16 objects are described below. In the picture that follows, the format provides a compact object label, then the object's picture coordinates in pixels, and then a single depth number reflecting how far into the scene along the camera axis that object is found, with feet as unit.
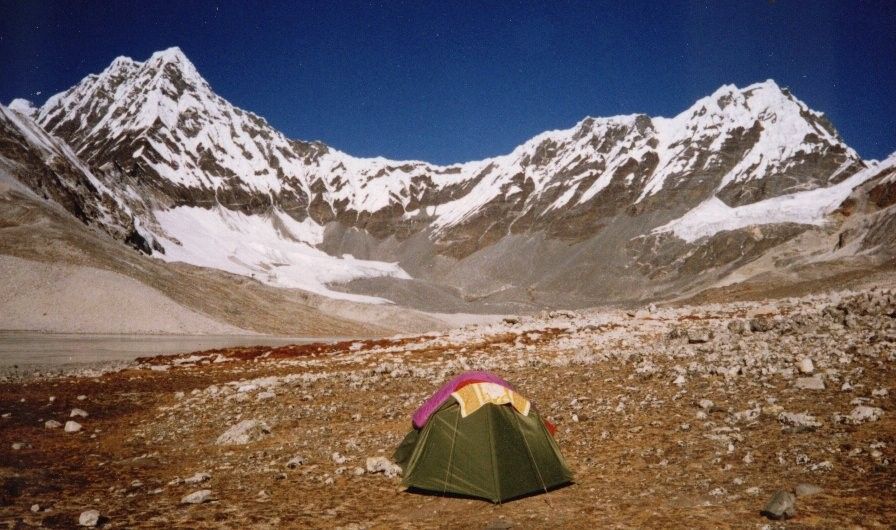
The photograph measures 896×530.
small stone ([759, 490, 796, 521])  22.22
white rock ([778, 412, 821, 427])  31.72
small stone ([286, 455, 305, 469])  36.01
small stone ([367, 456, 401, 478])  33.91
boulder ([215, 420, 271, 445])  42.50
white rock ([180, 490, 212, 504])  29.14
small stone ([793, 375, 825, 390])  38.22
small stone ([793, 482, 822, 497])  24.09
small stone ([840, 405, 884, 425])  30.88
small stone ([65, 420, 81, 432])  48.49
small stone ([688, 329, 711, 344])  67.49
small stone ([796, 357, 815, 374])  42.01
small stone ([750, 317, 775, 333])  67.67
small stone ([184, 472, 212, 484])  32.96
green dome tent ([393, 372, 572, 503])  29.81
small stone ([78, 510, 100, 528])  25.26
